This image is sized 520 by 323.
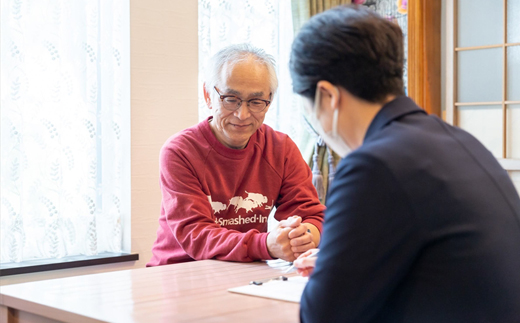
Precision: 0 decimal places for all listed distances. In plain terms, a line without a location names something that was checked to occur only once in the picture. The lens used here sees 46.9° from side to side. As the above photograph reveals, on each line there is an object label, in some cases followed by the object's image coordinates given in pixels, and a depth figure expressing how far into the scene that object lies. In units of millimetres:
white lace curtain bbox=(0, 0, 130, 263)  2492
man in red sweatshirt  1821
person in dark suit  831
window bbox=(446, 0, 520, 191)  3426
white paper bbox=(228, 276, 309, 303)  1229
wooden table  1100
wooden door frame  3699
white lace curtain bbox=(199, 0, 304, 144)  3268
